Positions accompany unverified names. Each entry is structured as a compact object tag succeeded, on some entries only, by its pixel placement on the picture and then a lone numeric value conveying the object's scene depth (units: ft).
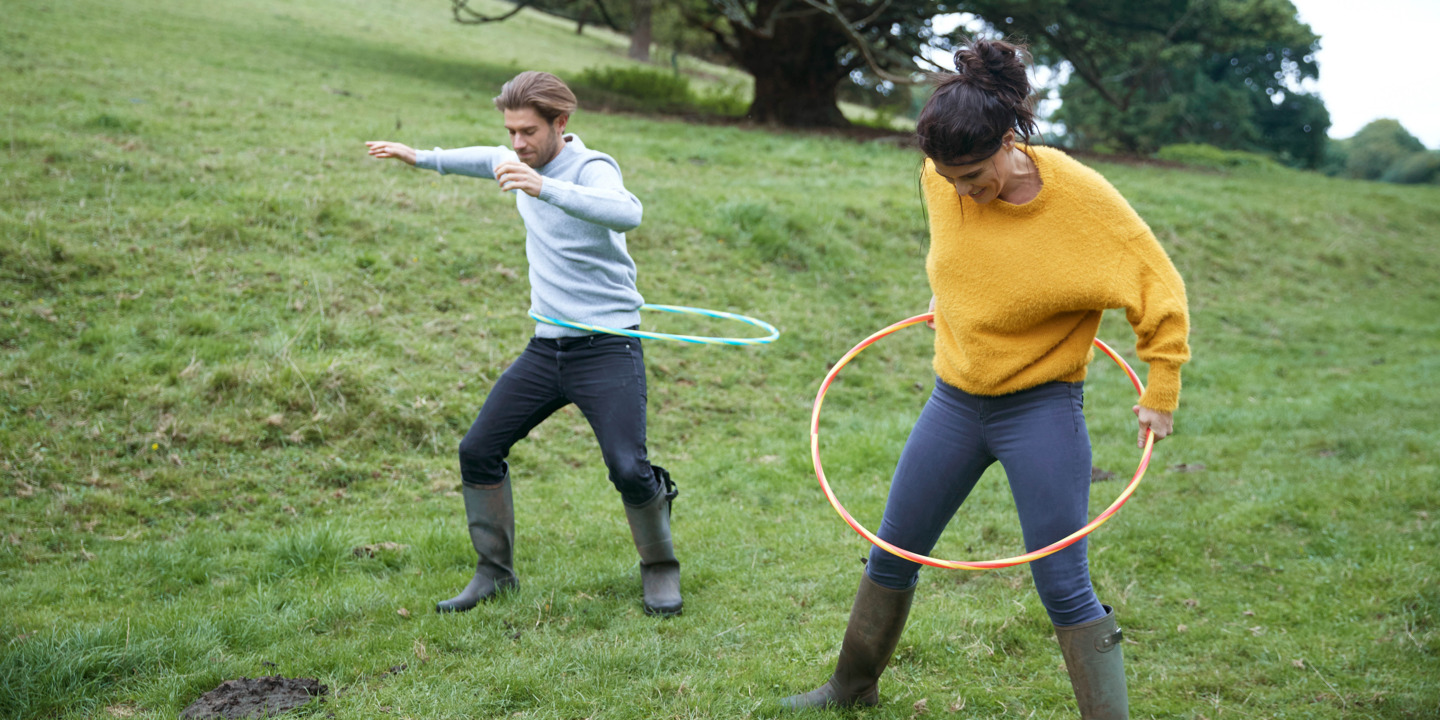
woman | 8.63
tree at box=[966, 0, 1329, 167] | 61.00
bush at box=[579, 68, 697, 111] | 71.10
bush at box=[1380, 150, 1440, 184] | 133.80
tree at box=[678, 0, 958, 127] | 60.80
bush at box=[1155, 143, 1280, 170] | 77.82
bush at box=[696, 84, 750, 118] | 71.05
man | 12.86
